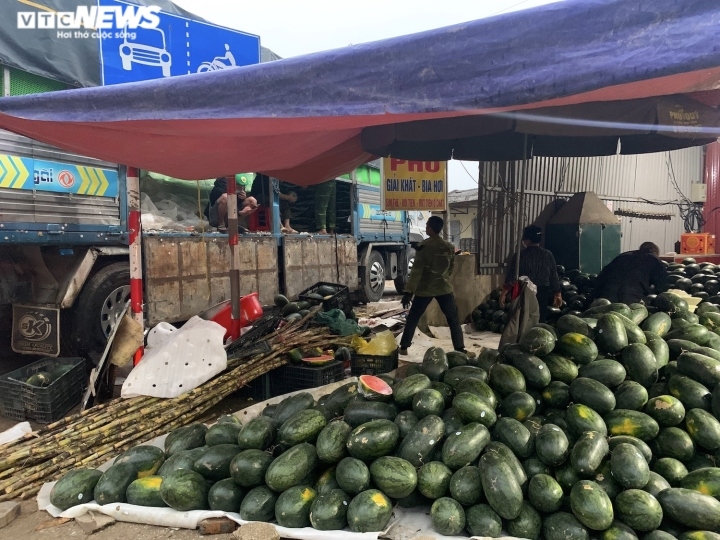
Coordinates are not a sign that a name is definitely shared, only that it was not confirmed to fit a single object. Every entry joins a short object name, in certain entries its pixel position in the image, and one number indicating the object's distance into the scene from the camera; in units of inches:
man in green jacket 262.8
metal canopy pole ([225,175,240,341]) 229.5
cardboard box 466.9
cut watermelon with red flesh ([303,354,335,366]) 199.2
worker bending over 253.1
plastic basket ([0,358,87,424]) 180.4
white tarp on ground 100.7
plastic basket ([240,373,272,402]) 199.8
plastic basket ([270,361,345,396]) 195.3
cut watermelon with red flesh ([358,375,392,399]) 126.0
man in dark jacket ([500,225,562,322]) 254.5
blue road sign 235.3
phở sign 331.9
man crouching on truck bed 333.9
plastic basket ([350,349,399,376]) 194.7
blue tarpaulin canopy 82.7
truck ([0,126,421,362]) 209.9
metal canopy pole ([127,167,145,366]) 188.5
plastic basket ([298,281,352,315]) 263.0
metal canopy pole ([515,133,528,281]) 231.3
